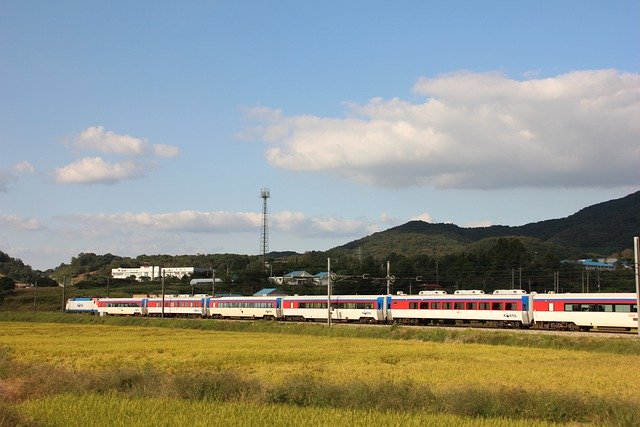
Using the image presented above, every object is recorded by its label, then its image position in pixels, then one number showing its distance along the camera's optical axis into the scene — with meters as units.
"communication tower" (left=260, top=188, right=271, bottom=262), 156.12
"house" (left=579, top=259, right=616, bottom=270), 126.32
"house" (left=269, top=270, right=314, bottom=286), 157.23
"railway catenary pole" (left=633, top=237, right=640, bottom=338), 44.27
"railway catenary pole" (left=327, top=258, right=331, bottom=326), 62.91
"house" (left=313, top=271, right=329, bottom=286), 158.32
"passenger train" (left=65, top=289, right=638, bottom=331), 52.19
